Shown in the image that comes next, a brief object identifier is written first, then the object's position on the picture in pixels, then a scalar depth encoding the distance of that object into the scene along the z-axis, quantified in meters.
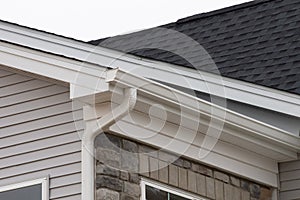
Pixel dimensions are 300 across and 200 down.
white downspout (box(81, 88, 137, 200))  12.25
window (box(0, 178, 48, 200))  12.70
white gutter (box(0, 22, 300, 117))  14.10
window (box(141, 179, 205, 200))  12.96
